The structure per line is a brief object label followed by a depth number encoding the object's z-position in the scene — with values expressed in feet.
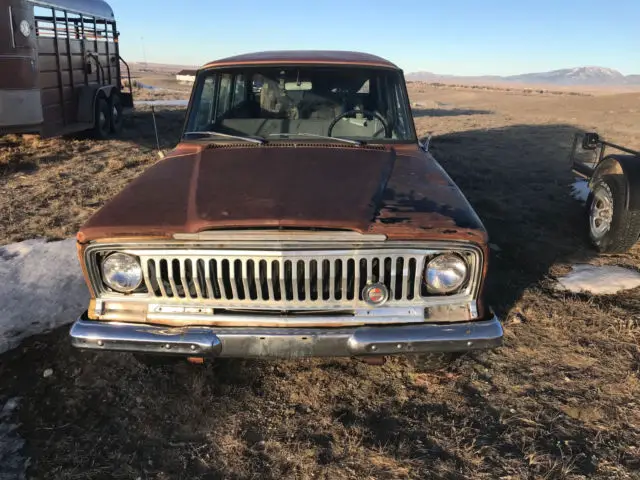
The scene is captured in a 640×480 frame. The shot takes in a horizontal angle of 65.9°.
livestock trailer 25.45
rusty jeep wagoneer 7.61
